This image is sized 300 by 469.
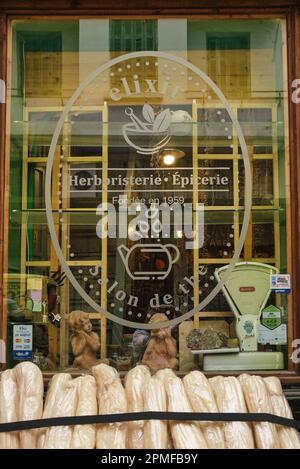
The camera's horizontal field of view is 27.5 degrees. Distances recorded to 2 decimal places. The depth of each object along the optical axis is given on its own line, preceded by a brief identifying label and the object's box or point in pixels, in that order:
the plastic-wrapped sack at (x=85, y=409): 2.85
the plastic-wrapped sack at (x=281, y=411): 2.97
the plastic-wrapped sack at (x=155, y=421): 2.84
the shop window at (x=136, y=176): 4.05
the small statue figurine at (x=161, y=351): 4.01
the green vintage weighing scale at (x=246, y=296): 4.03
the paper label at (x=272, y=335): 4.00
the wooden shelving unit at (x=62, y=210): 4.06
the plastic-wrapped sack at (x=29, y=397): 2.91
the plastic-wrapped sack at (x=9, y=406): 2.91
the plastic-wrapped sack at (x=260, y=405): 2.90
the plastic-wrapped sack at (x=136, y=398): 2.89
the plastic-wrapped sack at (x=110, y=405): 2.87
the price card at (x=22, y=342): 3.98
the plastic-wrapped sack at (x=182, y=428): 2.83
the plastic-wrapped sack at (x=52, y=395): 2.90
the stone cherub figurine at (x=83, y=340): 4.03
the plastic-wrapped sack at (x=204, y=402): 2.89
